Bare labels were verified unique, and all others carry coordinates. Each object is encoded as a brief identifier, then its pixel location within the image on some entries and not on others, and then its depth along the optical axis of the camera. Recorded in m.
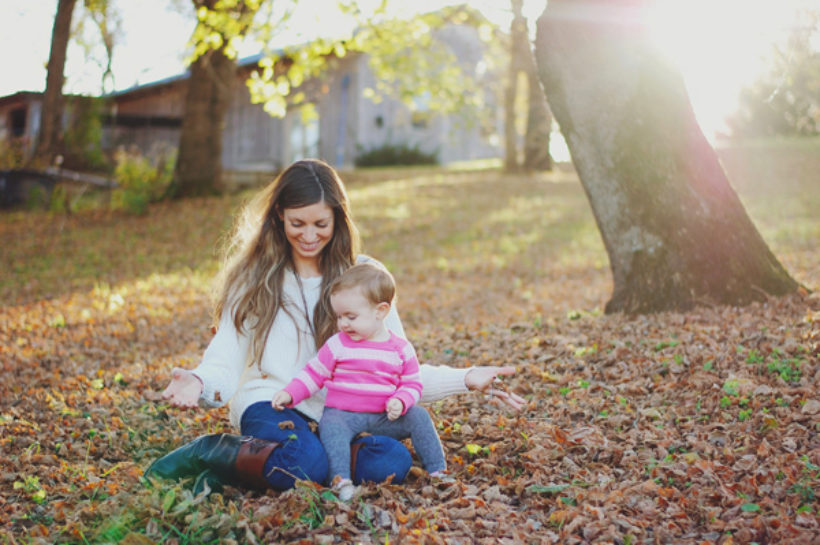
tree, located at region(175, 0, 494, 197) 8.62
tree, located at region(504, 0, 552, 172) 21.08
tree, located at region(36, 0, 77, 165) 16.81
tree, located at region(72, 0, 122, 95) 19.83
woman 3.47
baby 3.58
